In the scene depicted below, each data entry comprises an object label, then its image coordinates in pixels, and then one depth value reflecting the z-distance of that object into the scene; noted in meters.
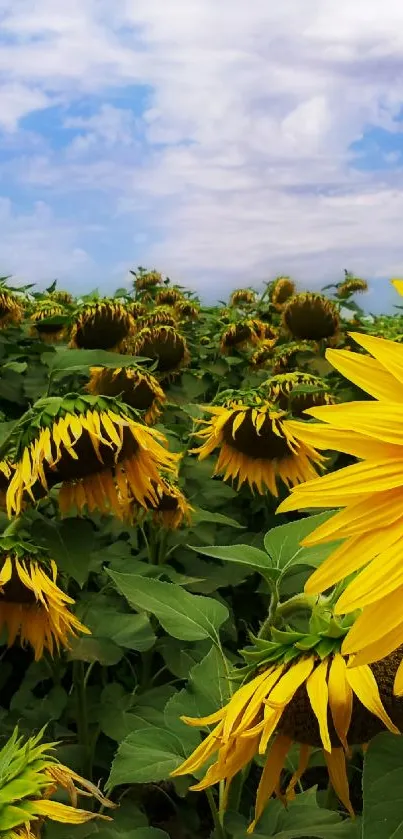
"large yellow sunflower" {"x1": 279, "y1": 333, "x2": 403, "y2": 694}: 0.54
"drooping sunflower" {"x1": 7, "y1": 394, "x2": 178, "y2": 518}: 1.54
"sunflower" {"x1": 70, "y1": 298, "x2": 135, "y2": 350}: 3.23
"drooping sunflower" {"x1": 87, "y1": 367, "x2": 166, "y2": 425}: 2.77
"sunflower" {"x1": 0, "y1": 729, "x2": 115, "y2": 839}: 0.86
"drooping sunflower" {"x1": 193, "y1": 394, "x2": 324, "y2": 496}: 2.33
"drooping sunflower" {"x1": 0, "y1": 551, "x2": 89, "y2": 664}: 1.50
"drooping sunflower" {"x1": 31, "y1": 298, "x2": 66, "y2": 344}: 4.11
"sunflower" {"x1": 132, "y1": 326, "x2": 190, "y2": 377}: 3.54
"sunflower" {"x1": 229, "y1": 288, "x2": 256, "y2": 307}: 6.47
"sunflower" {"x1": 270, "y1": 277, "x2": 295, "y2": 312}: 6.20
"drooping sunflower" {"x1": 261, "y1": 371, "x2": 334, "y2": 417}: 2.88
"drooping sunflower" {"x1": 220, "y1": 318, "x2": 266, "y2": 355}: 4.26
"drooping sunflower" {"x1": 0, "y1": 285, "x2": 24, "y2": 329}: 3.87
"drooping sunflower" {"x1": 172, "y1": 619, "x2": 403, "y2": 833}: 0.73
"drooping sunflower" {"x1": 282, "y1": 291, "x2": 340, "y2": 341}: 3.92
